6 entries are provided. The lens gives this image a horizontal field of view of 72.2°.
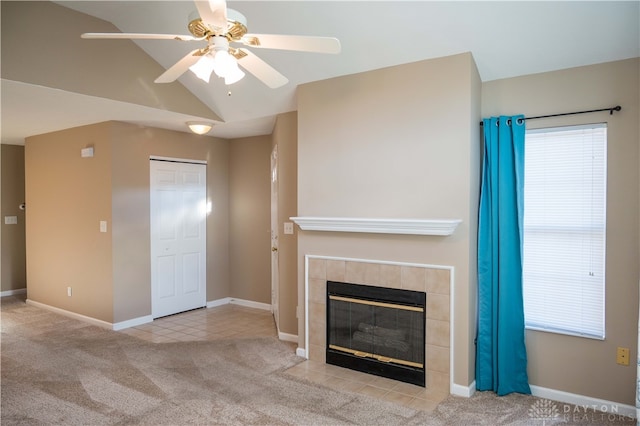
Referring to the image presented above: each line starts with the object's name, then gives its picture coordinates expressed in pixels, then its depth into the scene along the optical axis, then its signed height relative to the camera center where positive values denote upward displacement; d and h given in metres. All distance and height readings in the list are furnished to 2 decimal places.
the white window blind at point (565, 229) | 3.04 -0.18
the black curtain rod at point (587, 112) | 2.93 +0.64
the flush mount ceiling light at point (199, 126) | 4.90 +0.90
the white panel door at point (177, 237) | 5.34 -0.39
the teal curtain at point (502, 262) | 3.21 -0.43
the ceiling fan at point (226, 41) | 1.97 +0.79
